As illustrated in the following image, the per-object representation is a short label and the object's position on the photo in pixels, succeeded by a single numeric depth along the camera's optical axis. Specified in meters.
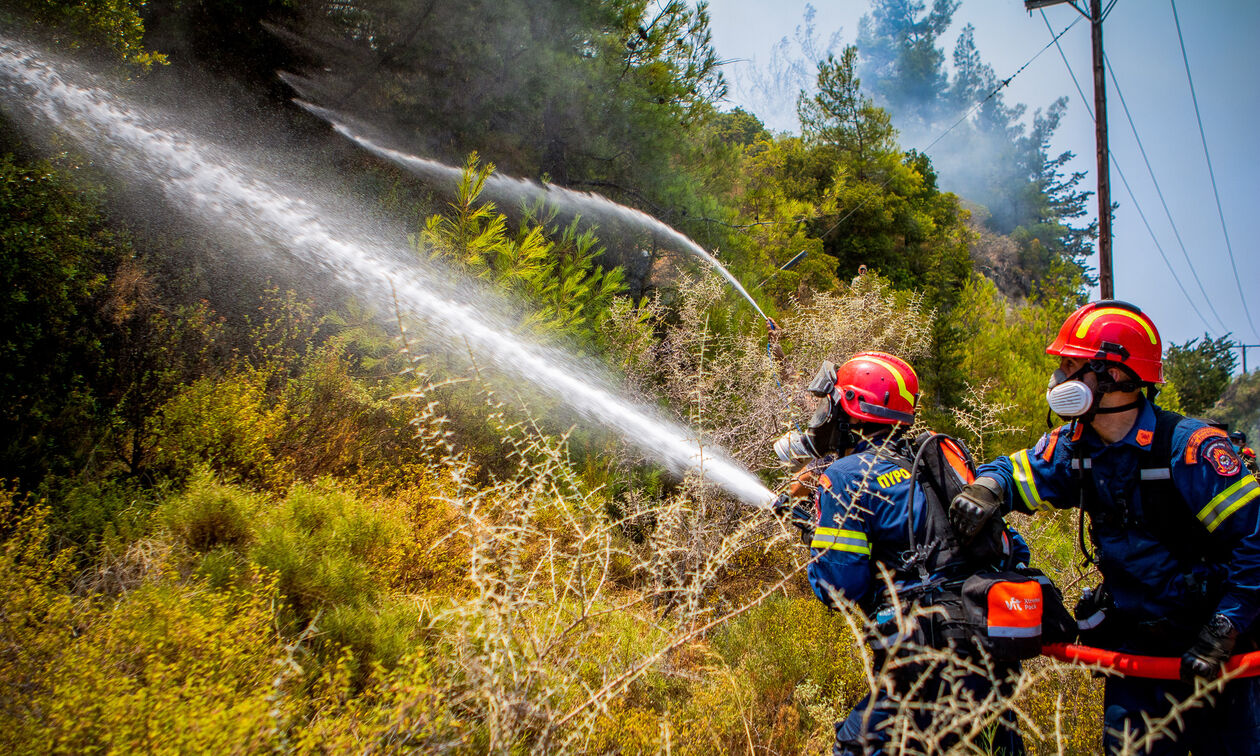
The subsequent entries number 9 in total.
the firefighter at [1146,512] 2.28
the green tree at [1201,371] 27.34
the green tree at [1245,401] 58.44
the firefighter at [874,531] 2.49
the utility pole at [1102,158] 10.87
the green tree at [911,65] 62.06
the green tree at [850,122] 20.98
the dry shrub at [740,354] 6.43
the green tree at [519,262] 6.25
